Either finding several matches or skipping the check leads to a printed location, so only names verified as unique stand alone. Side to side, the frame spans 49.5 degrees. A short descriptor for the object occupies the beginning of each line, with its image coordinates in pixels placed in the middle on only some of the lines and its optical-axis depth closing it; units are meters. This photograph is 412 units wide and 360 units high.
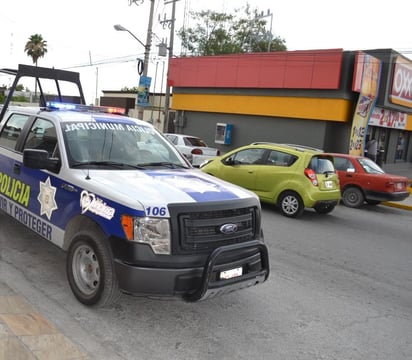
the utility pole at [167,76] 24.20
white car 16.45
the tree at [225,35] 42.41
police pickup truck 3.69
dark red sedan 11.70
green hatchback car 9.58
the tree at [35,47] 58.78
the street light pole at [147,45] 23.64
